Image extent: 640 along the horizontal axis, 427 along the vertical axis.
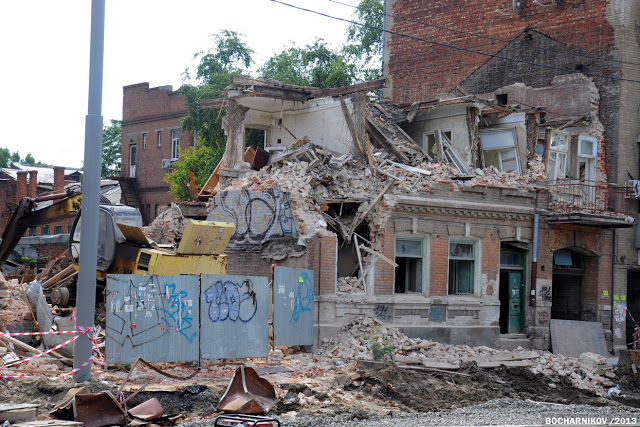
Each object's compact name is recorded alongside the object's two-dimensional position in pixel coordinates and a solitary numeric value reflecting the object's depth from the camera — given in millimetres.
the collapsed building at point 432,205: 20781
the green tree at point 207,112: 35938
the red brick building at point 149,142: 46688
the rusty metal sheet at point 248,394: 11914
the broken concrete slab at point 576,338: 24422
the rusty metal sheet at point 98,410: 10711
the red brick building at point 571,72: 26609
